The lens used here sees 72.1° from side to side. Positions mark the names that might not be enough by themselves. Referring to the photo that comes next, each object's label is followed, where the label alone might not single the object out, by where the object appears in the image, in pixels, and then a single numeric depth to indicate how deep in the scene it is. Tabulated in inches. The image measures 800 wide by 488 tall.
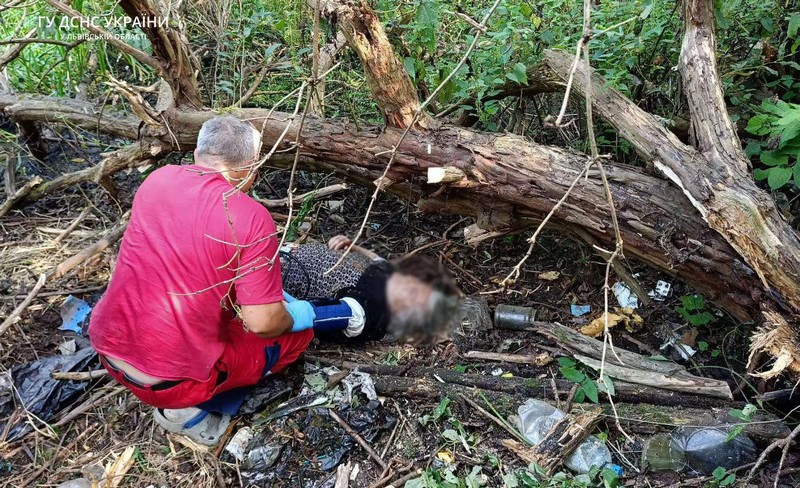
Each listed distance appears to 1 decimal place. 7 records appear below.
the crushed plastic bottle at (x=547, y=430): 91.0
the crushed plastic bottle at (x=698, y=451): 88.0
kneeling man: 69.2
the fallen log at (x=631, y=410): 89.9
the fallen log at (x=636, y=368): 97.4
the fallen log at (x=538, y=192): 90.1
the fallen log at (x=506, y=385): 97.8
